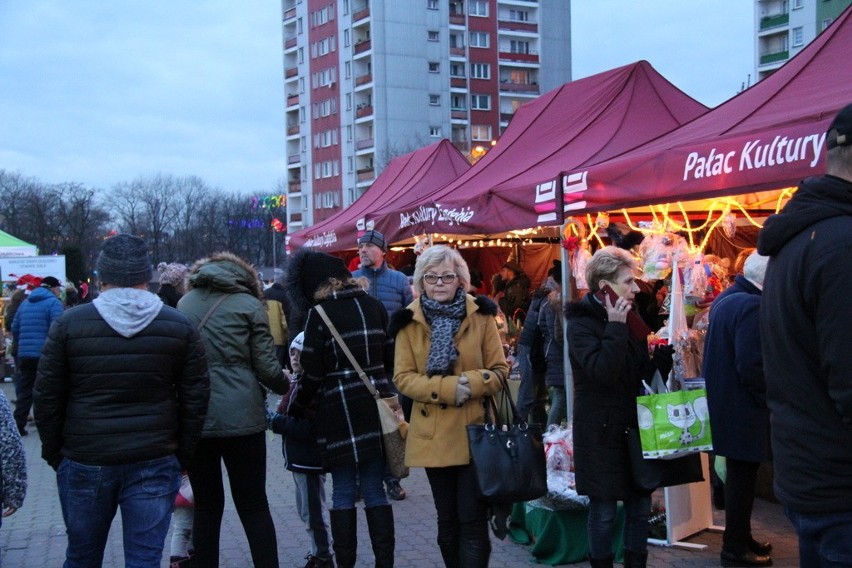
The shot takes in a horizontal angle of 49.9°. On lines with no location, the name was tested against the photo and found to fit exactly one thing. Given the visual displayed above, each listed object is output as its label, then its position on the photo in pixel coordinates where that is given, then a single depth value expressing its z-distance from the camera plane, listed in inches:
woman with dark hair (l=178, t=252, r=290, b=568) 179.2
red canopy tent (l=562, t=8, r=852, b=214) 199.6
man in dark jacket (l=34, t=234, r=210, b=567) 143.7
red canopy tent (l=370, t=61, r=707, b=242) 317.4
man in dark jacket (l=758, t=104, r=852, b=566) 90.0
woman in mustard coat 170.9
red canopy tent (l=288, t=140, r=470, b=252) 530.0
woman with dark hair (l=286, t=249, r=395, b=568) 185.6
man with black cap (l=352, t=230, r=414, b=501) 309.4
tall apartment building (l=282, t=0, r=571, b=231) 2787.9
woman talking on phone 172.6
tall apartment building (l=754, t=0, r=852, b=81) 2536.9
